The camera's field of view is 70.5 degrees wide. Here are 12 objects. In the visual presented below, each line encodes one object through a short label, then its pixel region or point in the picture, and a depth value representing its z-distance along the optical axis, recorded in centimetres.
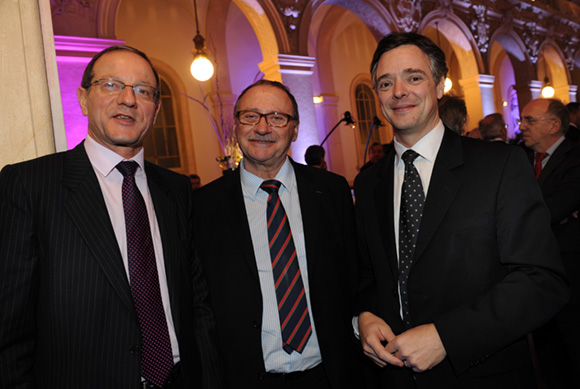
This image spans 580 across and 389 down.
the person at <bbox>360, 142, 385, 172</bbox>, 612
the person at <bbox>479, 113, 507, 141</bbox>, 403
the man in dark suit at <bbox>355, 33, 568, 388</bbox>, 135
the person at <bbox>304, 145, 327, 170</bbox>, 590
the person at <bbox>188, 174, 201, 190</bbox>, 711
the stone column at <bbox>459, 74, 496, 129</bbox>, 1082
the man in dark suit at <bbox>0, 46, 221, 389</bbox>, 131
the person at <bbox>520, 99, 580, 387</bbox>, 285
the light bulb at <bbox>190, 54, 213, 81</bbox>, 630
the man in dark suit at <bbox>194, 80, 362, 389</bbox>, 180
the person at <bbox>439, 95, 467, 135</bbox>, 284
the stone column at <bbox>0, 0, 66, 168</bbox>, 157
